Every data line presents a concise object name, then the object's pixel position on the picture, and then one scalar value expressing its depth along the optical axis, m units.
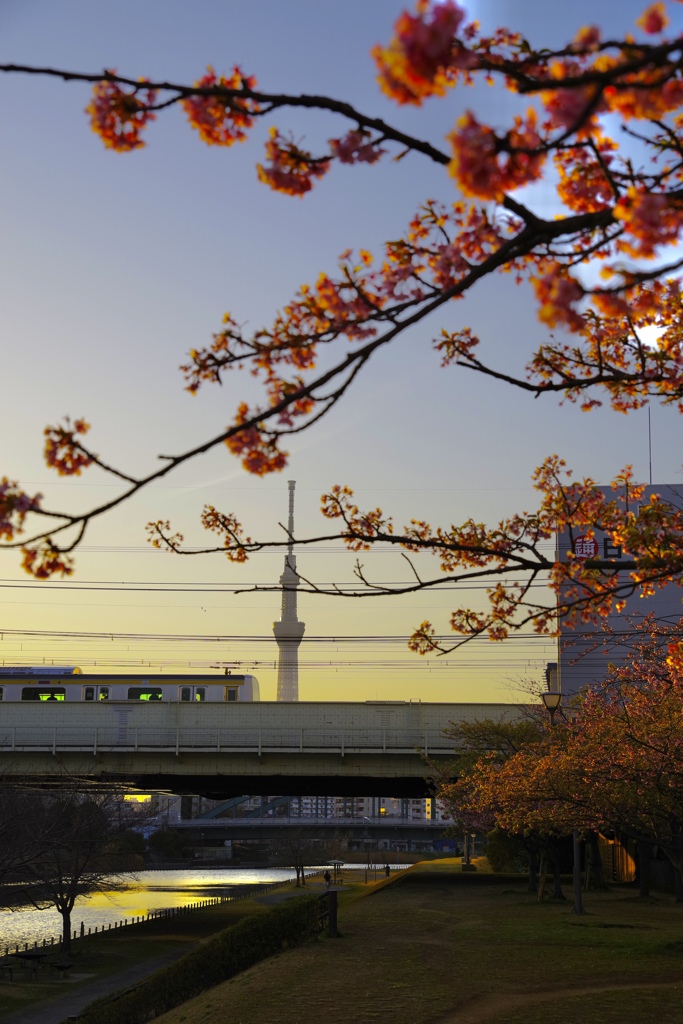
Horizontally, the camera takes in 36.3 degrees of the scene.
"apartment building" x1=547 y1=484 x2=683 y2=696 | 80.25
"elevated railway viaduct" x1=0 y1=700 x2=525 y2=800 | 45.62
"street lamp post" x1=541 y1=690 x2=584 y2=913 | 27.69
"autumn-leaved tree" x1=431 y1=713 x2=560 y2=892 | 36.88
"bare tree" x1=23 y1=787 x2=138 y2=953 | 37.41
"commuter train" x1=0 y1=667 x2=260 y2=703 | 51.88
